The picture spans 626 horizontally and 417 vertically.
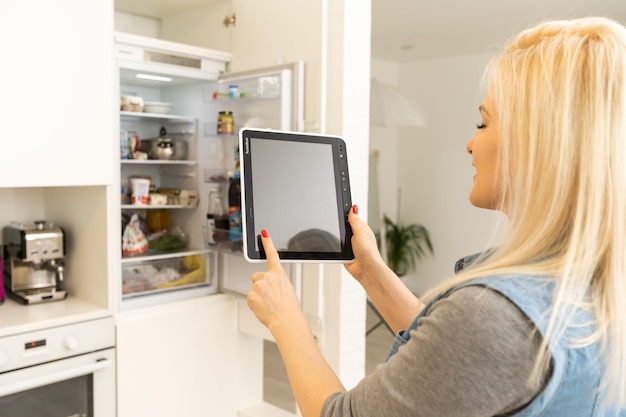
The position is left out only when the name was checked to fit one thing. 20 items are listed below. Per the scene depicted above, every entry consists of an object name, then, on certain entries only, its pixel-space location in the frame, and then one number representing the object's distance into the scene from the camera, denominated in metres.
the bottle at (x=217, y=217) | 2.54
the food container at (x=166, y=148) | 2.65
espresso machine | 2.27
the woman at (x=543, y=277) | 0.70
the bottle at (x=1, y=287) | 2.26
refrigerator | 2.36
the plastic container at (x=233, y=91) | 2.45
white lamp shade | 4.31
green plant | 6.21
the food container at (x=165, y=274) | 2.52
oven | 1.98
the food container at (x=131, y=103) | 2.49
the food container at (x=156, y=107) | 2.59
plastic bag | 2.52
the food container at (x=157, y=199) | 2.61
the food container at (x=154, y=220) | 2.77
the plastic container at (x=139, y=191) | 2.56
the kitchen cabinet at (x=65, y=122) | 1.97
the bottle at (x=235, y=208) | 2.45
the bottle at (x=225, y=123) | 2.50
